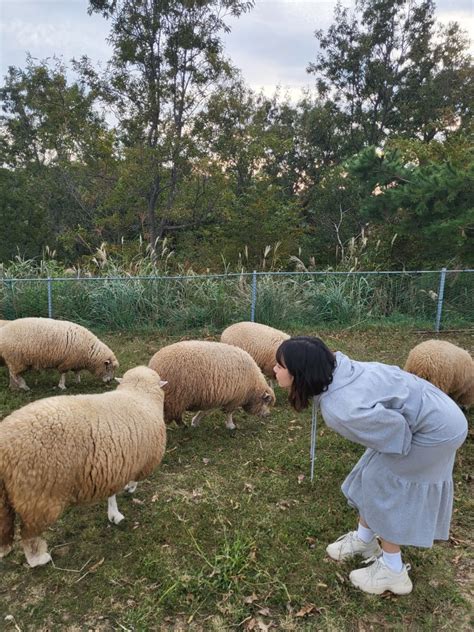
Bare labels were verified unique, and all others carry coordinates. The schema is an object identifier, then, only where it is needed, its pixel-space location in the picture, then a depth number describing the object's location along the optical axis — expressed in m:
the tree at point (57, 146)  13.47
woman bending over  2.04
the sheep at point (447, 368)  4.72
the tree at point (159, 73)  12.30
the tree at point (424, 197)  7.61
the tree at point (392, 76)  19.02
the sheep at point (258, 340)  5.53
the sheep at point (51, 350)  5.31
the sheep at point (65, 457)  2.36
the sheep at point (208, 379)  4.23
